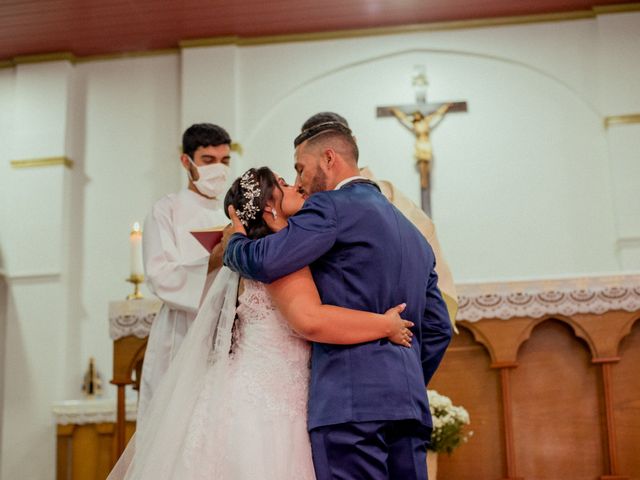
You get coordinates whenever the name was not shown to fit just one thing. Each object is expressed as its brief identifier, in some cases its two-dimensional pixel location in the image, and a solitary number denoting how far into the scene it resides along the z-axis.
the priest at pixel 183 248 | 4.25
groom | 2.77
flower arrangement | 4.53
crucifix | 8.57
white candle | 5.79
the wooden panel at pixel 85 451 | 6.31
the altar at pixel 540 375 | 5.06
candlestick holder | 5.80
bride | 2.90
